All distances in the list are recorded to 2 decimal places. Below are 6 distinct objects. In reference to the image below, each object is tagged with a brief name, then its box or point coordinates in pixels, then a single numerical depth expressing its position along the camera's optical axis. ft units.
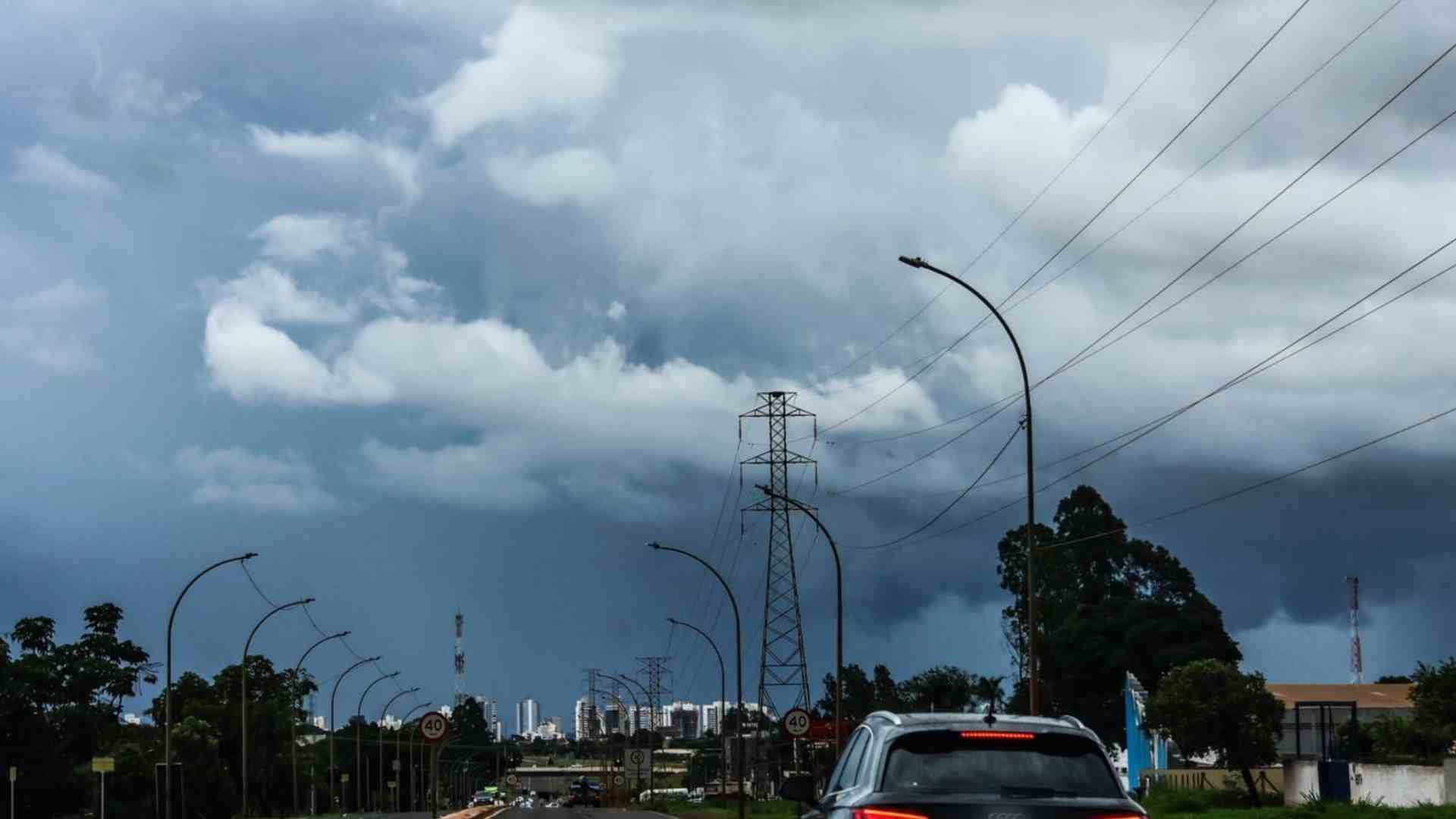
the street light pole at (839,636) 181.37
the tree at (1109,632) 361.51
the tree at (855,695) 520.42
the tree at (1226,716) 211.41
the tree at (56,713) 314.14
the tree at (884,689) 499.92
